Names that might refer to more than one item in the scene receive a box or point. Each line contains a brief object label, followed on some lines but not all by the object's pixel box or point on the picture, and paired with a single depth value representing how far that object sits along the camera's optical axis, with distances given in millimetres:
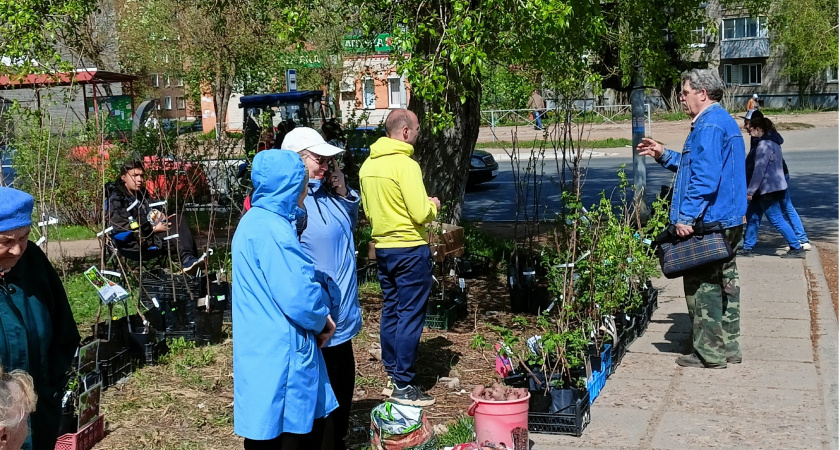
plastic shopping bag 4605
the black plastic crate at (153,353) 6574
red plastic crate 4938
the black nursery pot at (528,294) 8133
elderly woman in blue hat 3221
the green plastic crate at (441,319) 7621
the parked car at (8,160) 14211
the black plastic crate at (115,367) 6156
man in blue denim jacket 5844
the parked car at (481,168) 19500
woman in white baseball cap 4555
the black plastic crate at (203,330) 7070
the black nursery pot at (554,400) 5129
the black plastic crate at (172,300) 7098
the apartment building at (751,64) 52594
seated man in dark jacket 8375
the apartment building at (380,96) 30550
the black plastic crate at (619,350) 6335
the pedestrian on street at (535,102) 28678
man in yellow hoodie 5523
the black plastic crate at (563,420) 5059
